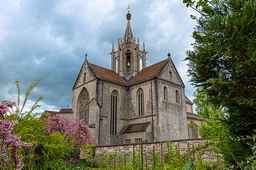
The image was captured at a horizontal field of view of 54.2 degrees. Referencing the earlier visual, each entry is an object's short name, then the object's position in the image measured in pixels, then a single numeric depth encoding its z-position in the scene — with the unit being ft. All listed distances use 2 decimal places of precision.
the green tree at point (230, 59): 12.85
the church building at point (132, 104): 87.86
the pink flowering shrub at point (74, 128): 25.33
